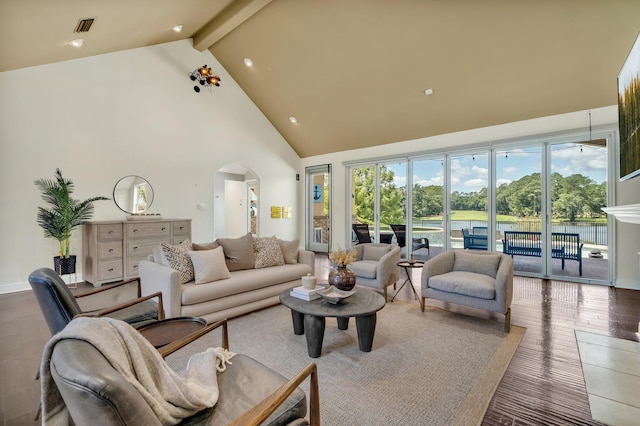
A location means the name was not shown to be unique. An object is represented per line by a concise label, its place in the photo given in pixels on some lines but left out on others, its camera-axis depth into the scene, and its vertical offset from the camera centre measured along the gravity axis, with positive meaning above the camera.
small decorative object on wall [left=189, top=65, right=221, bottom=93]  6.15 +2.86
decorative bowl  2.64 -0.73
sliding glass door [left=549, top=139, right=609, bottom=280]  4.89 +0.08
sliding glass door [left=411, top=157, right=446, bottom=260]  6.52 +0.14
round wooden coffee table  2.43 -0.80
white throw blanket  0.93 -0.56
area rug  1.83 -1.18
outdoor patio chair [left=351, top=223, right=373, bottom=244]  7.39 -0.49
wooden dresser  4.75 -0.54
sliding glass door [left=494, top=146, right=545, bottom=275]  5.41 +0.10
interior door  8.74 +0.07
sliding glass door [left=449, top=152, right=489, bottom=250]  5.95 +0.28
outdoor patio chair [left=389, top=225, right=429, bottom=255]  6.70 -0.60
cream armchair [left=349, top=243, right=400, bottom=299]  3.97 -0.76
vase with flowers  2.78 -0.56
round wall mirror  5.46 +0.36
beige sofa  2.86 -0.79
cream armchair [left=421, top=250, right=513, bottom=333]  3.02 -0.73
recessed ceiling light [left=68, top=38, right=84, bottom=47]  4.20 +2.43
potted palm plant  4.53 -0.04
